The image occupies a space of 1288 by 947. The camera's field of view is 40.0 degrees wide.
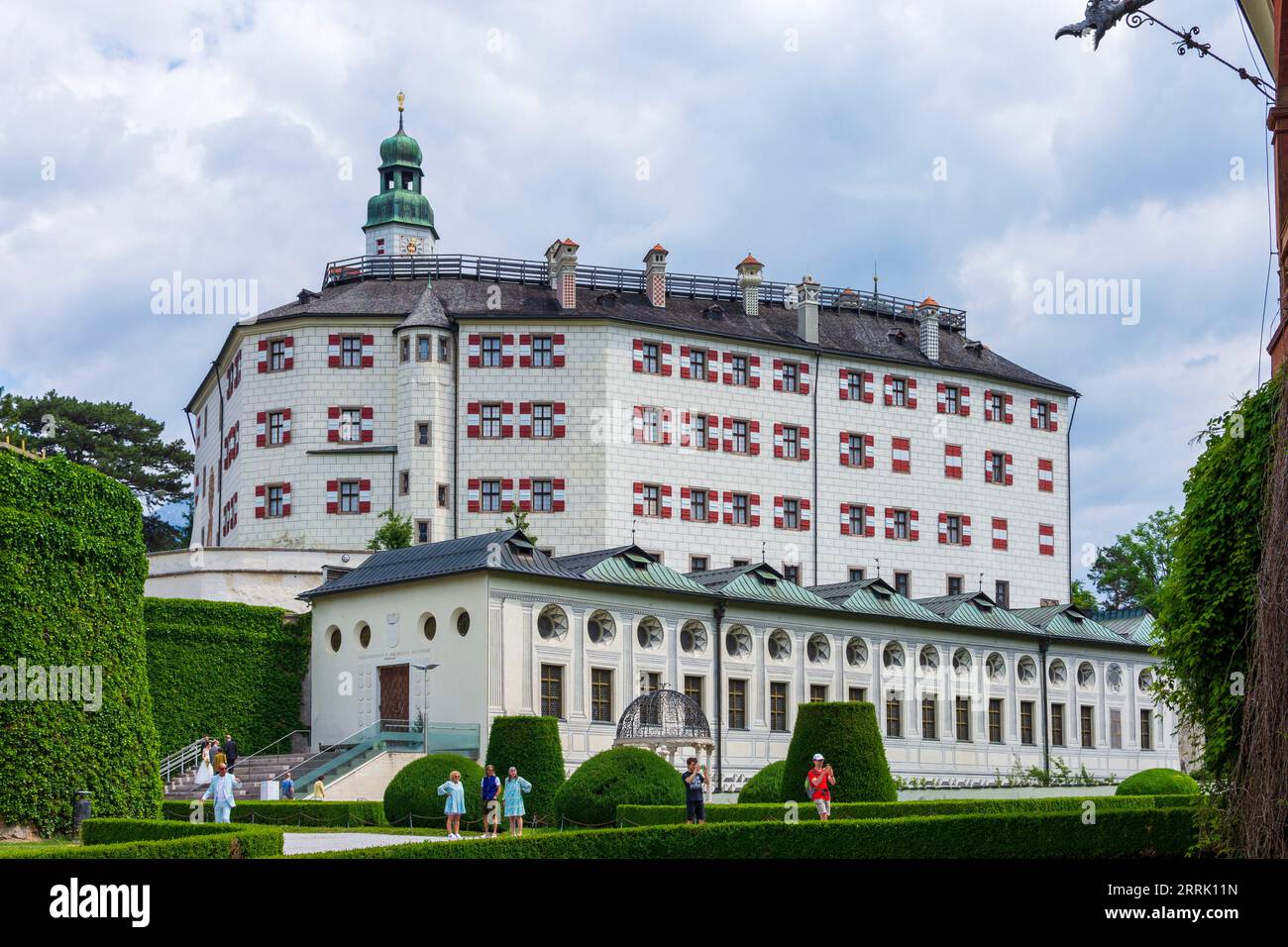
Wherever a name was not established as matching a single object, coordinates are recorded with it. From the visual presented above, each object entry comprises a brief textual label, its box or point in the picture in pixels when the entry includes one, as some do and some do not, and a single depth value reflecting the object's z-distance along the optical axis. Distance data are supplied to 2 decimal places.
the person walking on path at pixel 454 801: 33.41
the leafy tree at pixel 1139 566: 85.88
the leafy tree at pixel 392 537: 58.91
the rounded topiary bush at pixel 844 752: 33.72
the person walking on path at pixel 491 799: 32.94
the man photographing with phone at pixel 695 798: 28.91
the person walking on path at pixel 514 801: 33.31
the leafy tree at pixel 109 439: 79.75
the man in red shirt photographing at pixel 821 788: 29.31
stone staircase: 42.35
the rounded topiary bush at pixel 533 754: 38.66
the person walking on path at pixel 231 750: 43.88
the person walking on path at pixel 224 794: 30.00
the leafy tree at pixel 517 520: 61.06
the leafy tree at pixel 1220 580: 16.81
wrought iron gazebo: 42.31
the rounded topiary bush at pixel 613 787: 33.84
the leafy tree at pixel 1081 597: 76.72
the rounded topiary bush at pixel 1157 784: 42.16
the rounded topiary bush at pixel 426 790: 37.03
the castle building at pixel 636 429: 64.56
